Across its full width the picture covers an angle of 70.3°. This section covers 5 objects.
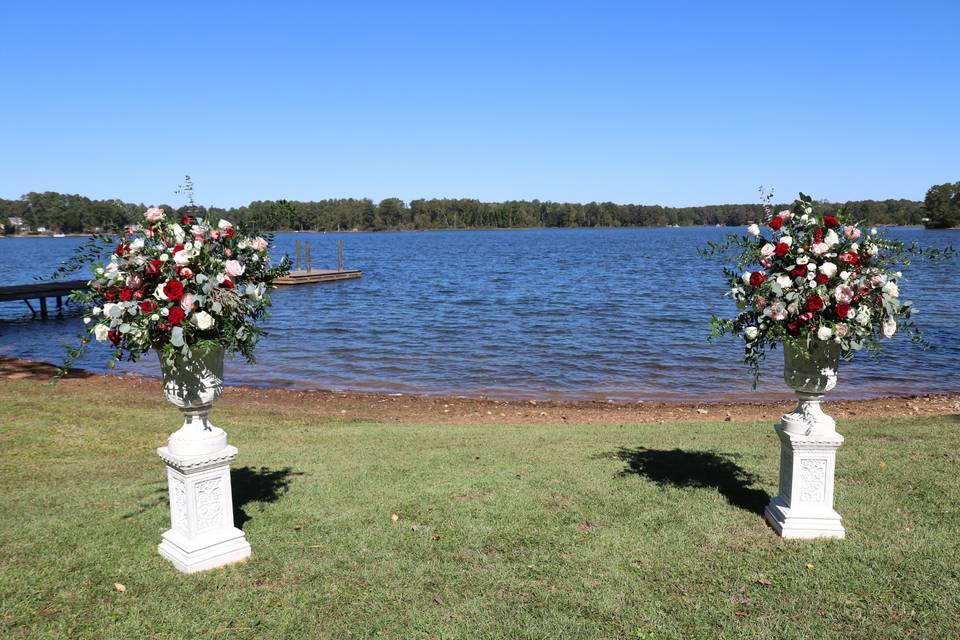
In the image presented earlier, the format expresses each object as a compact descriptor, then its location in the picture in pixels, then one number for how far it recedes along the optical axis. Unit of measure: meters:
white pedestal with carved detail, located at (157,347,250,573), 5.07
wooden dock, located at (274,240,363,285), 49.47
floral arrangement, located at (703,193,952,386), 5.19
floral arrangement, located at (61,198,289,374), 4.72
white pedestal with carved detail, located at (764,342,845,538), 5.57
